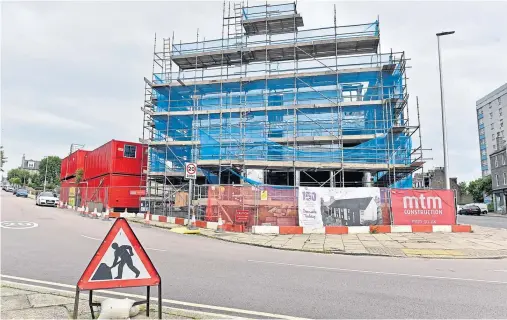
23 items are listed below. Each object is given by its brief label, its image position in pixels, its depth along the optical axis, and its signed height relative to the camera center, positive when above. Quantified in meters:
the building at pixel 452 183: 63.92 +3.20
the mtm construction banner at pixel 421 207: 16.23 -0.33
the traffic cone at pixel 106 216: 20.74 -0.98
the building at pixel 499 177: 45.19 +3.19
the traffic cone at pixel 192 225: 15.69 -1.19
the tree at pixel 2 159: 42.27 +5.17
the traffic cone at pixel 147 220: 18.21 -1.13
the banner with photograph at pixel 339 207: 15.83 -0.32
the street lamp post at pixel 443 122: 17.95 +4.14
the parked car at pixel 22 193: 53.56 +1.15
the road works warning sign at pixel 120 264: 4.27 -0.81
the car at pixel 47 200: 32.22 +0.04
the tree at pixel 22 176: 107.94 +8.05
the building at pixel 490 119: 75.62 +18.99
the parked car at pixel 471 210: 40.78 -1.17
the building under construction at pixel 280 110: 22.34 +6.63
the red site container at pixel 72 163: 37.00 +4.30
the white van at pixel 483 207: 42.82 -0.93
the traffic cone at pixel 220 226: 15.71 -1.18
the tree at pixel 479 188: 55.44 +2.05
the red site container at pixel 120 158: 26.86 +3.44
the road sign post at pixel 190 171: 15.03 +1.28
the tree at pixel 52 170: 94.16 +8.48
